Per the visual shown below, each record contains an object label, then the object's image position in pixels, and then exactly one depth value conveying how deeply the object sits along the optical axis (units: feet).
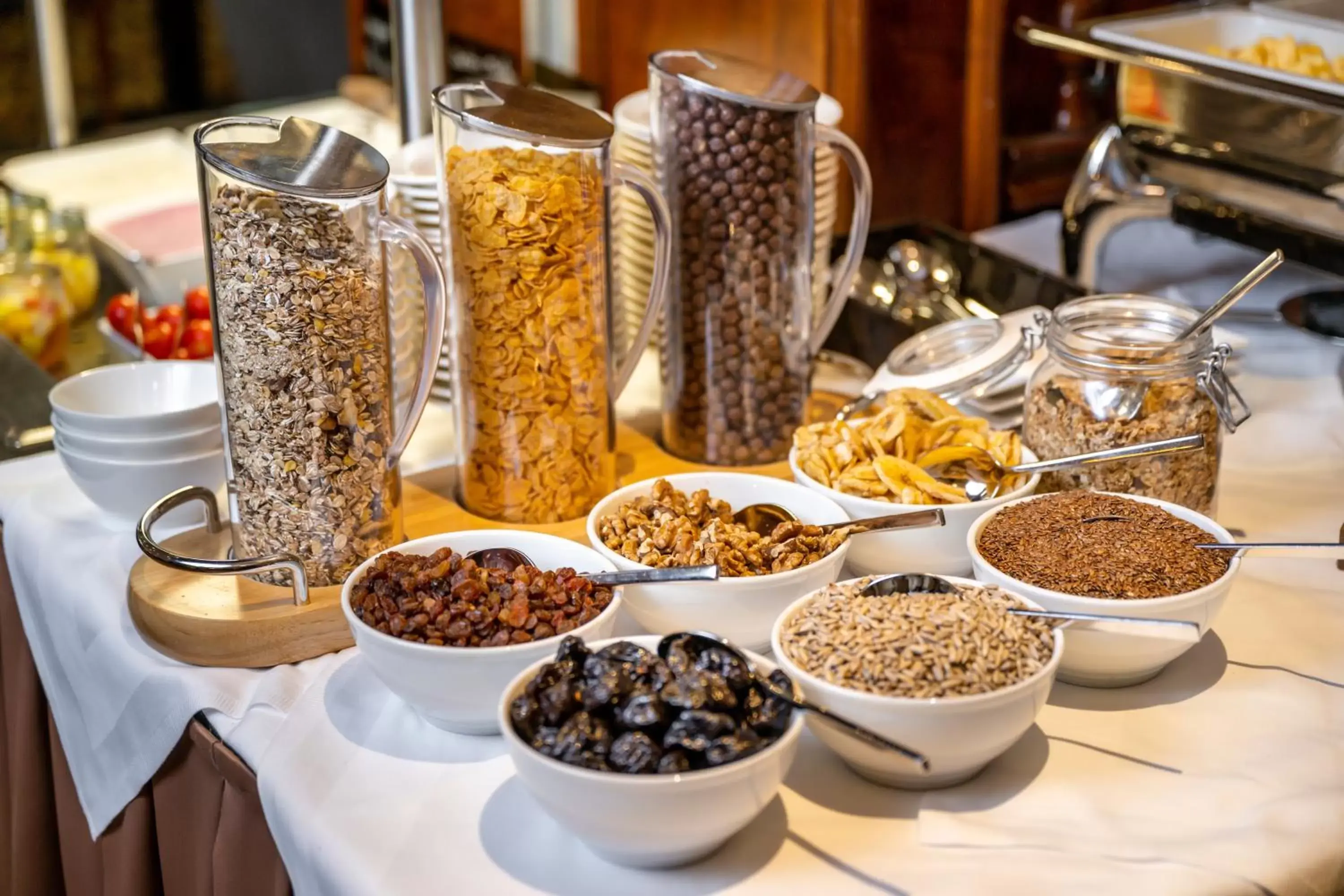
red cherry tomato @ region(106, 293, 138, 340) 4.73
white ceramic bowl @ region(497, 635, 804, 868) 2.18
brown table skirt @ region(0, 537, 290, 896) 2.90
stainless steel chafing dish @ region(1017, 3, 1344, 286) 4.57
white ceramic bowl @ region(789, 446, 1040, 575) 3.17
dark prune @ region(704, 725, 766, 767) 2.24
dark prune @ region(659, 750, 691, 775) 2.21
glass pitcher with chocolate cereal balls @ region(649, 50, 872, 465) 3.58
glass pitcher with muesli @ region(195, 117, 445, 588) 2.92
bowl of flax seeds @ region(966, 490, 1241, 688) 2.77
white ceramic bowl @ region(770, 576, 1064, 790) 2.39
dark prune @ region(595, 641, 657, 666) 2.47
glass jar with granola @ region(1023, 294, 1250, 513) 3.35
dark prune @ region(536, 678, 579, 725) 2.34
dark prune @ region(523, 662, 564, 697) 2.40
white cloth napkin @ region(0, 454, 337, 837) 3.03
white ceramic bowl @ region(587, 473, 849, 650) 2.81
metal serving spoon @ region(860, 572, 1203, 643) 2.71
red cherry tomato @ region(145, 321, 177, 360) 4.49
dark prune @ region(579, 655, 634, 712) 2.35
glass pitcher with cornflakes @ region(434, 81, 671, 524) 3.30
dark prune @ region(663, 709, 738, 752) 2.25
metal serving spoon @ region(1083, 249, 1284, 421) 3.34
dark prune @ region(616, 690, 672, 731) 2.29
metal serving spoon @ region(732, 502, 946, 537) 3.13
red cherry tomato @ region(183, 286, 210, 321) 4.55
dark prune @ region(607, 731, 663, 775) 2.22
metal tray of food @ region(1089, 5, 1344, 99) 4.77
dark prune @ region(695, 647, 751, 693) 2.42
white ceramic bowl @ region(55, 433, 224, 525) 3.55
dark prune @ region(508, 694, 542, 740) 2.34
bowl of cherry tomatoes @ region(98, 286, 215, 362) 4.42
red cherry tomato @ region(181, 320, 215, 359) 4.39
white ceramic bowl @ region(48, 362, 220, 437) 3.53
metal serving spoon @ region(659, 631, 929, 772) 2.39
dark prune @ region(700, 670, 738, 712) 2.33
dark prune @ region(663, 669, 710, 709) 2.32
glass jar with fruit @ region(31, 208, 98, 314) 5.13
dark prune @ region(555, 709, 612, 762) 2.26
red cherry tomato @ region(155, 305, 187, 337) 4.54
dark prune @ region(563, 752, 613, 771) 2.24
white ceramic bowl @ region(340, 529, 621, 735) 2.57
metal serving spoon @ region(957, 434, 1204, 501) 3.26
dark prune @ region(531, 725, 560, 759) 2.28
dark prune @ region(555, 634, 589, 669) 2.47
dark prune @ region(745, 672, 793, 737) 2.33
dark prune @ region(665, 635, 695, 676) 2.43
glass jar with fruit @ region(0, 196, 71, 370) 4.77
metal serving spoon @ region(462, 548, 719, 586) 2.79
